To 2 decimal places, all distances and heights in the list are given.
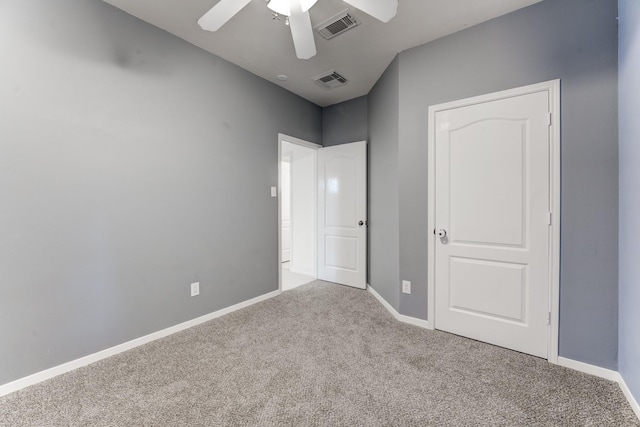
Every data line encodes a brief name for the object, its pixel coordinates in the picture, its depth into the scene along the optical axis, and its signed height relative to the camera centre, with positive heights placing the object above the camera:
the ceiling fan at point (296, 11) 1.48 +1.12
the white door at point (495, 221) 2.02 -0.11
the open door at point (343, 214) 3.68 -0.08
